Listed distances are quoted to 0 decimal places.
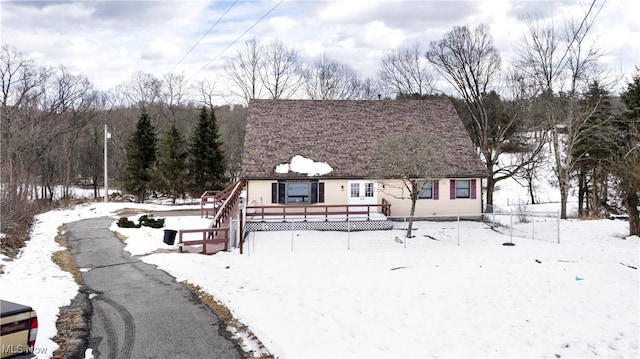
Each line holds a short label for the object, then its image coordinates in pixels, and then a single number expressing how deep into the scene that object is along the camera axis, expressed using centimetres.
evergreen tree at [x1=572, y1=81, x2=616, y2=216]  3262
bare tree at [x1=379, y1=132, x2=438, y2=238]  2152
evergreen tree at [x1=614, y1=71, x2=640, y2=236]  1997
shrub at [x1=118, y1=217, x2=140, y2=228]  2271
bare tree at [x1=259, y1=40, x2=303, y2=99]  5084
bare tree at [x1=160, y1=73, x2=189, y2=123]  5797
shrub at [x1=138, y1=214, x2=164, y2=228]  2293
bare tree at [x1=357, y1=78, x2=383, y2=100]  5244
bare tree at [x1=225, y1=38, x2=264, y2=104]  5103
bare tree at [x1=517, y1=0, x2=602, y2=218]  3091
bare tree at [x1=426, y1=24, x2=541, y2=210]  3450
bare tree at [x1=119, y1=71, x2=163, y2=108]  5953
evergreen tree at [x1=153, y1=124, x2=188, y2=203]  4006
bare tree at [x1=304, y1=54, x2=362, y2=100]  5184
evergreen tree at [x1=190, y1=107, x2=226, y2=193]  4097
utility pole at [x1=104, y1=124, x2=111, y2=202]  3453
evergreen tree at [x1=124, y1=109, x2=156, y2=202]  4225
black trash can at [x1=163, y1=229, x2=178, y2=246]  1853
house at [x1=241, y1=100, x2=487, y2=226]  2589
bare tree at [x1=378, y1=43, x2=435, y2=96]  4209
